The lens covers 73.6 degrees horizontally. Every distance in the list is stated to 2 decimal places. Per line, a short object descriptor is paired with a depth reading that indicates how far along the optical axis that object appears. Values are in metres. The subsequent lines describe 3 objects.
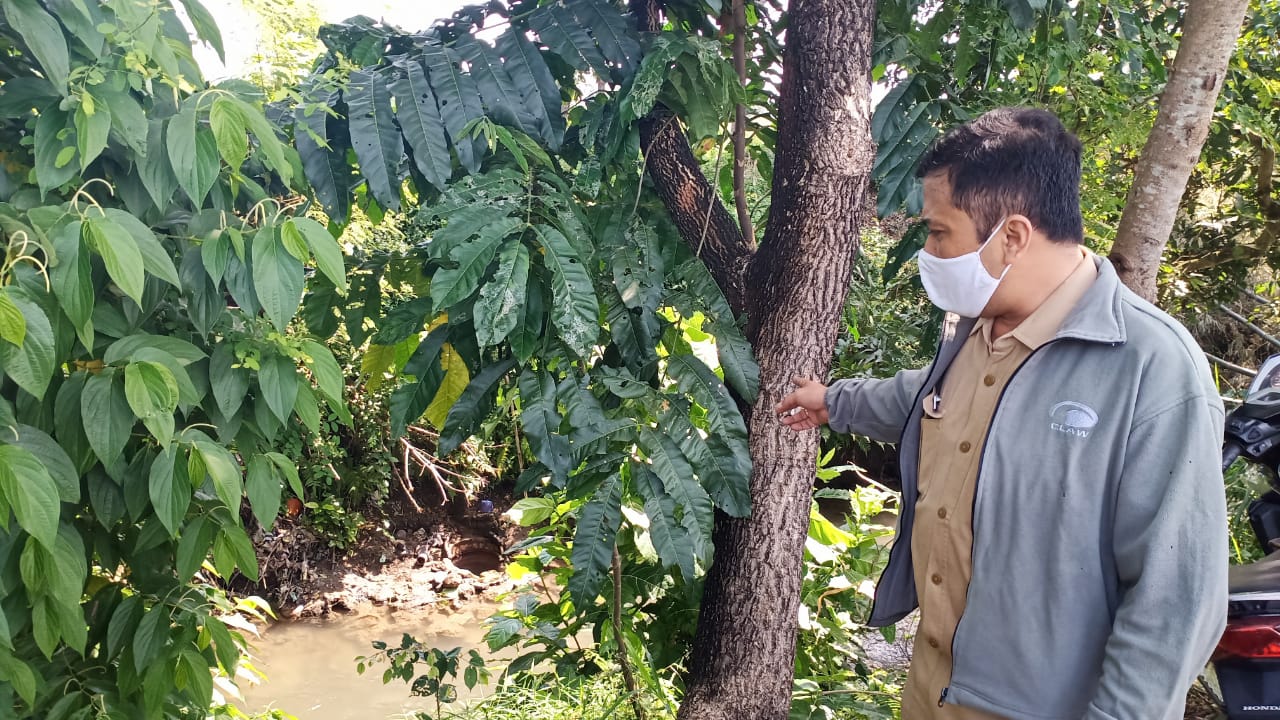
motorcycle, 1.71
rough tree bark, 2.01
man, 1.13
